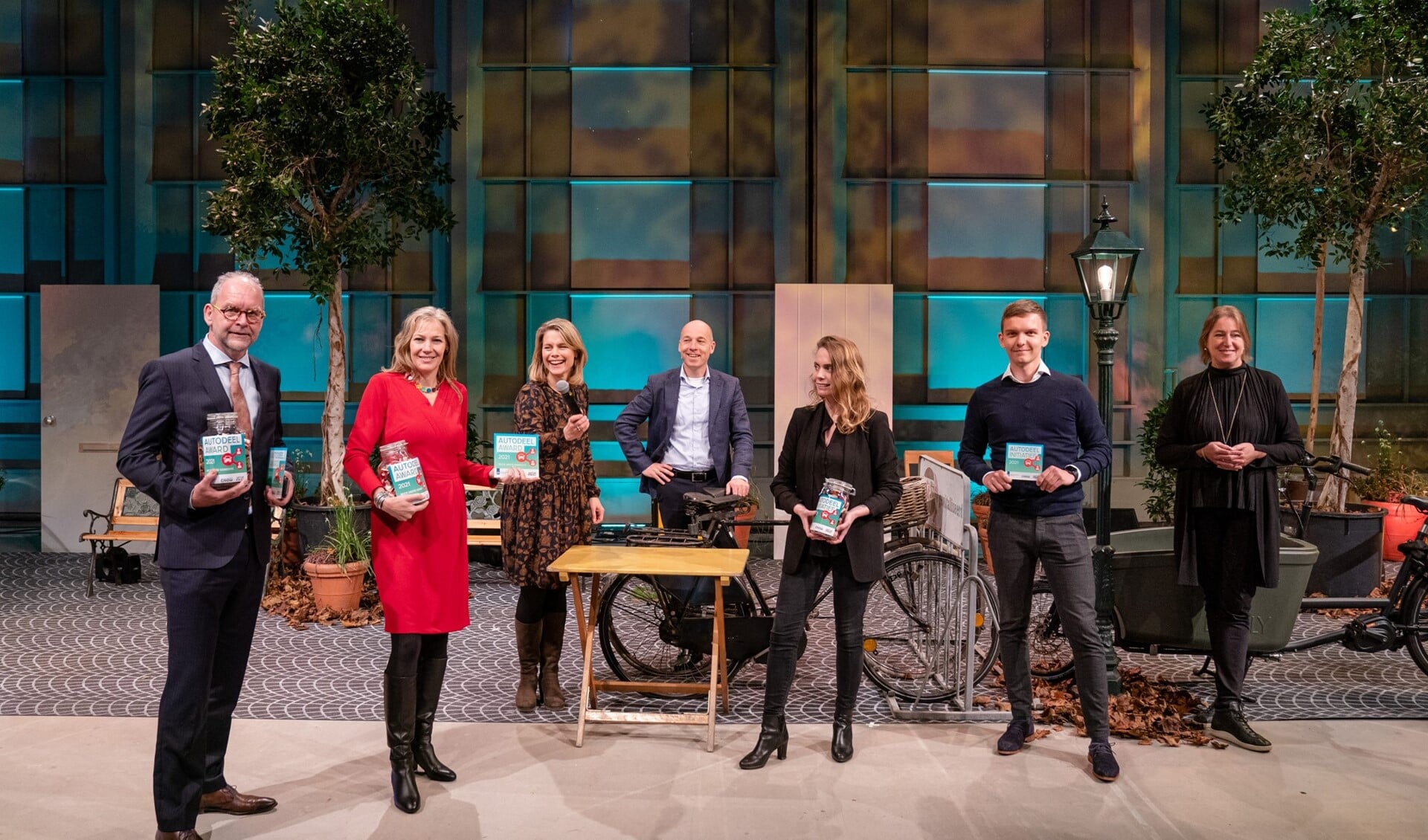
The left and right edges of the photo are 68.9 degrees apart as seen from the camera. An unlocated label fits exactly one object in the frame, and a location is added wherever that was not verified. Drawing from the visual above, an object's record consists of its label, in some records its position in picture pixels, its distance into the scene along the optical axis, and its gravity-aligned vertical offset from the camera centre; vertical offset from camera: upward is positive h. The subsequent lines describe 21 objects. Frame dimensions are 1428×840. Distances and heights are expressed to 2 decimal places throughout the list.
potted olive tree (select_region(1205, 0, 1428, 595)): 6.41 +1.69
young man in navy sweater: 3.74 -0.32
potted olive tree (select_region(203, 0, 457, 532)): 6.38 +1.64
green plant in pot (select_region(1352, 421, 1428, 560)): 7.61 -0.63
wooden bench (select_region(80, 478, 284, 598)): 6.90 -0.83
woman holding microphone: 4.29 -0.43
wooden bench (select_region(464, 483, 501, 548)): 6.95 -0.90
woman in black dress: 3.97 -0.31
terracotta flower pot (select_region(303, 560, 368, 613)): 6.11 -1.08
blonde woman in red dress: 3.37 -0.42
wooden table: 3.79 -0.60
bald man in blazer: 4.83 -0.11
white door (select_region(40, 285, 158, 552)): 8.41 +0.10
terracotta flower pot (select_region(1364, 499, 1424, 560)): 7.60 -0.83
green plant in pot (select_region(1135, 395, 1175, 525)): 7.68 -0.55
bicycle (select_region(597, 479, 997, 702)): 4.44 -0.94
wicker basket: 4.70 -0.45
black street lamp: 4.53 +0.54
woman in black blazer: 3.71 -0.39
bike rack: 4.25 -1.09
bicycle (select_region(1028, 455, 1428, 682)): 4.52 -0.93
